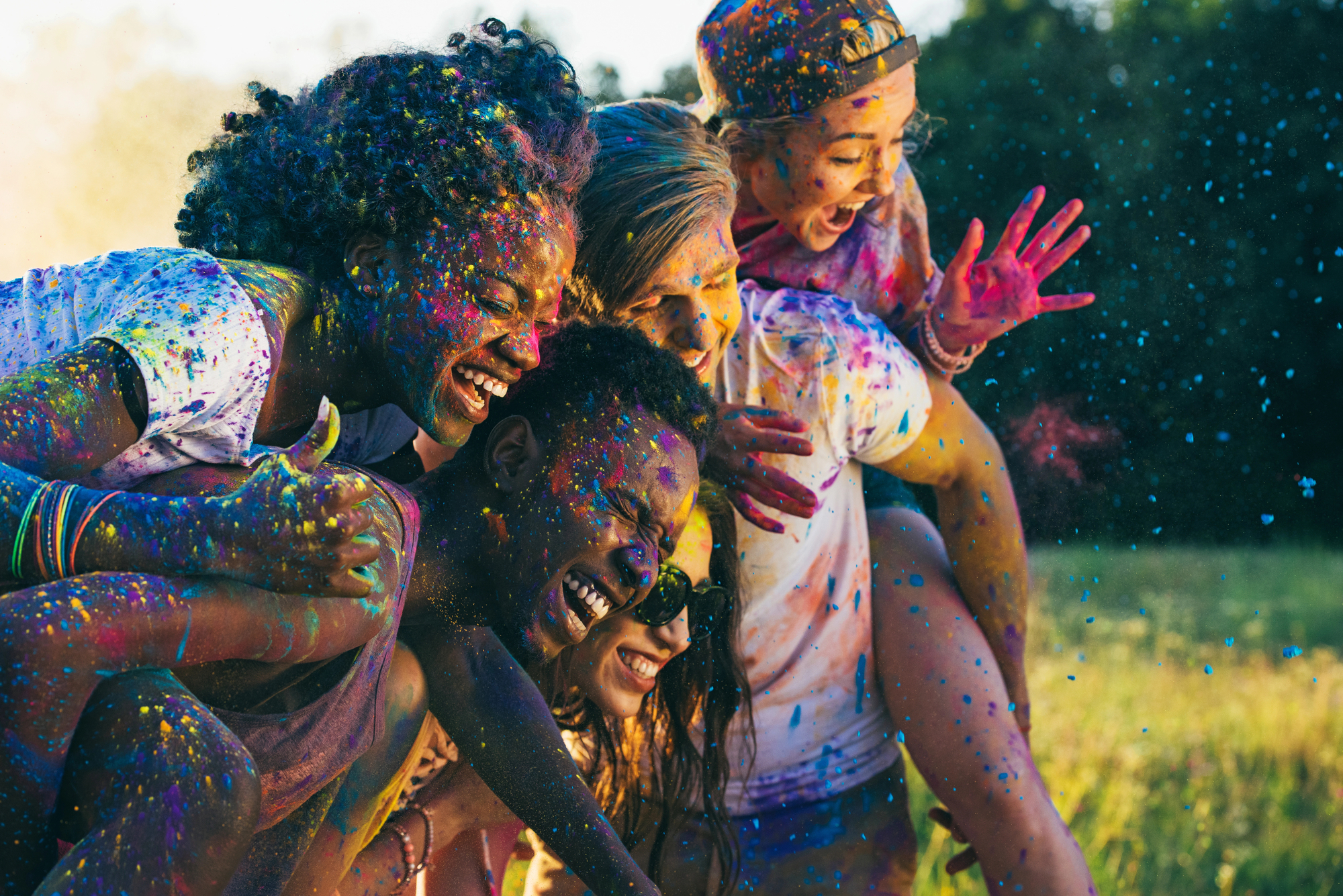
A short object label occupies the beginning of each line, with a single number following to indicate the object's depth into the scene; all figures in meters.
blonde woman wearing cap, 2.75
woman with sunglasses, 2.51
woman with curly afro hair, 1.75
